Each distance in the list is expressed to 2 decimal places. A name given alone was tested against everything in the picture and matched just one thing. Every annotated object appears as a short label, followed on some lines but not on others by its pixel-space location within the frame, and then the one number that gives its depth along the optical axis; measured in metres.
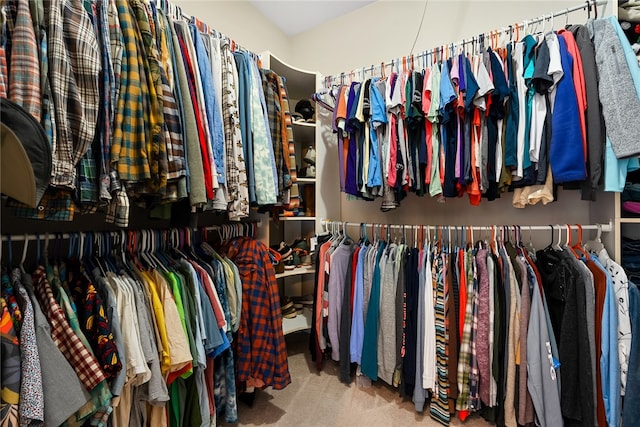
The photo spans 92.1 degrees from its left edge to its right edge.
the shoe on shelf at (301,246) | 2.22
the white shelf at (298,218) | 2.00
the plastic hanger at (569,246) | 1.46
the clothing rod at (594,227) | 1.42
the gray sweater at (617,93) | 1.21
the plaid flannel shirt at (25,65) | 0.75
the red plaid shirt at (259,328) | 1.48
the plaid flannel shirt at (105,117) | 0.90
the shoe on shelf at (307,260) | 2.26
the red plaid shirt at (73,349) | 0.90
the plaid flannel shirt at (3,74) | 0.72
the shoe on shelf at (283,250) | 2.11
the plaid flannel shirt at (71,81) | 0.81
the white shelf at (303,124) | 2.08
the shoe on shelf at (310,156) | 2.25
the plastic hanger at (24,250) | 0.99
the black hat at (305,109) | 2.27
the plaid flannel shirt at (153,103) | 0.97
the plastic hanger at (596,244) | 1.46
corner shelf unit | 2.09
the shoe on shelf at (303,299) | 2.43
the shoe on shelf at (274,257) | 1.82
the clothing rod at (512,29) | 1.42
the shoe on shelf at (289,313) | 2.18
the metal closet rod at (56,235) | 1.00
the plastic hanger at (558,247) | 1.50
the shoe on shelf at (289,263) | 2.11
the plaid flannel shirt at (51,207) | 0.85
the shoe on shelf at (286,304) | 2.19
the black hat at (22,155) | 0.48
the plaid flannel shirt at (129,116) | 0.92
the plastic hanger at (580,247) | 1.45
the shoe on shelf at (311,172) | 2.23
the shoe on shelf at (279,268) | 1.97
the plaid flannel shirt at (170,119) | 1.00
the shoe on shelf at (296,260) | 2.15
